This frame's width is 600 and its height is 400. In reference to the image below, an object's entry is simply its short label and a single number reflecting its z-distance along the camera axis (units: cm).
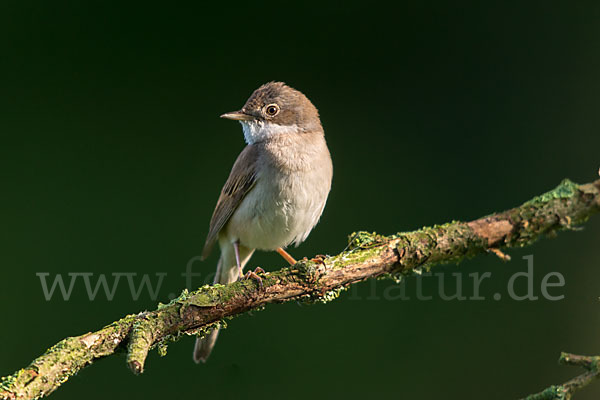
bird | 690
